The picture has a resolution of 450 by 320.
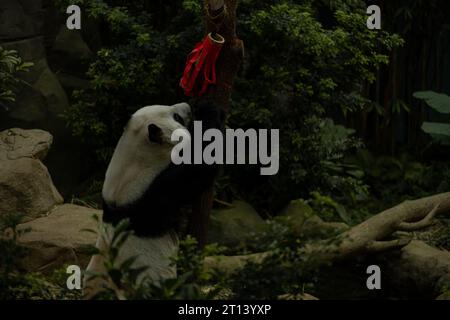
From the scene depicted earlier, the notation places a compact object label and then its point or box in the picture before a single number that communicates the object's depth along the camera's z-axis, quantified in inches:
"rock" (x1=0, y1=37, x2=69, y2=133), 326.0
